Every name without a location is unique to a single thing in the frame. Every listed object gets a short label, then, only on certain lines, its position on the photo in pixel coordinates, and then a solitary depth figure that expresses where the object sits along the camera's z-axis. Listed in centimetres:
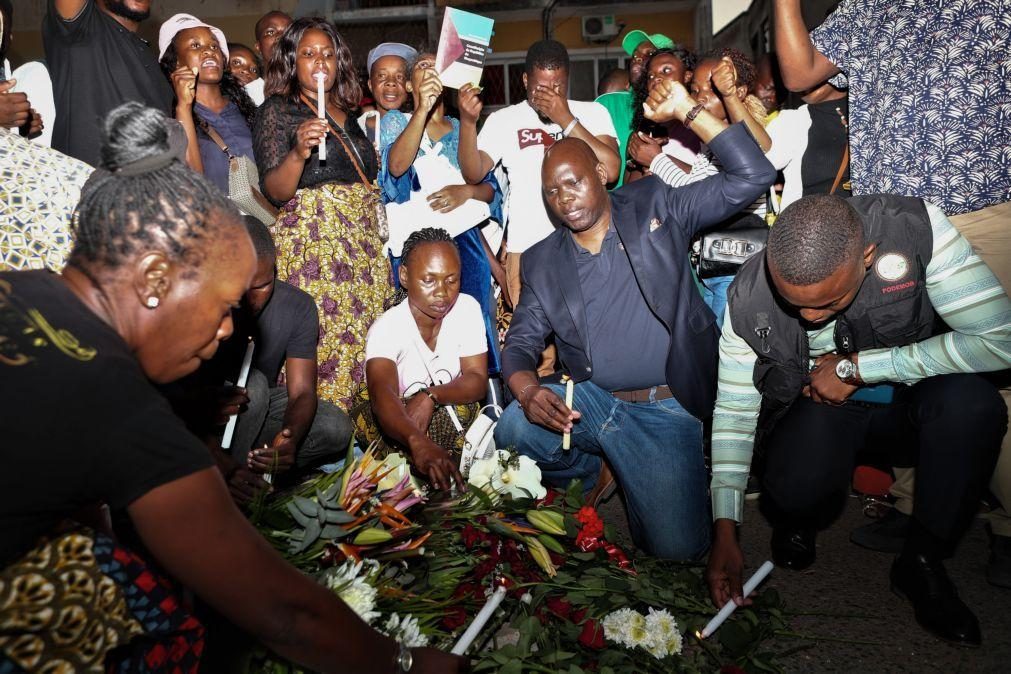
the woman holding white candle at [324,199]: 413
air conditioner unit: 1424
